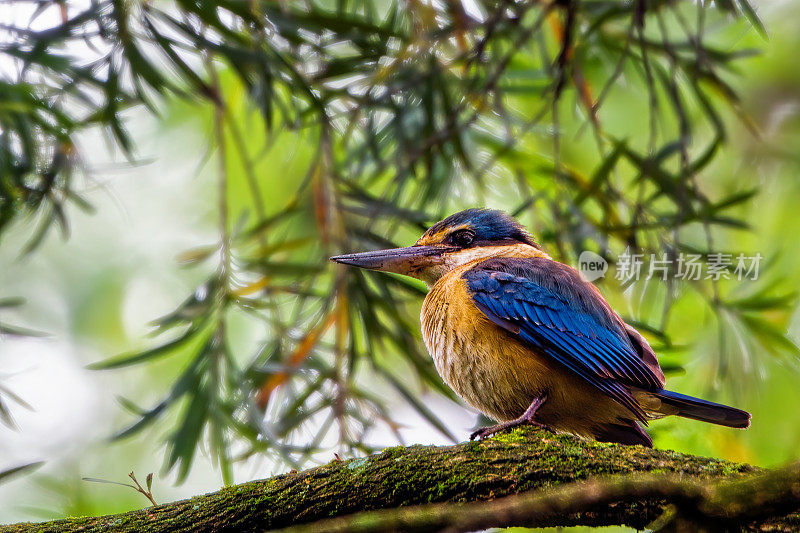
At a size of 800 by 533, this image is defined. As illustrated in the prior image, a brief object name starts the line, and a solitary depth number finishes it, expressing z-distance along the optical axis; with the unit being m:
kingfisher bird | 5.89
